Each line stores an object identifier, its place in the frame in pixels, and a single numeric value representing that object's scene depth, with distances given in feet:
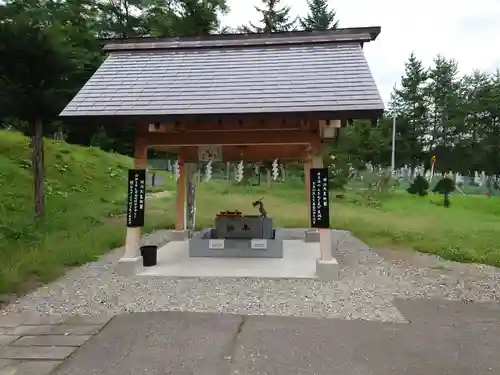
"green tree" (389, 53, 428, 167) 115.24
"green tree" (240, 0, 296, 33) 94.01
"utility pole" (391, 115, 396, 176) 98.80
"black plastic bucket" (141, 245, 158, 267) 23.89
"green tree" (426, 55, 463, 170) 112.57
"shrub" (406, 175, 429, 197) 83.76
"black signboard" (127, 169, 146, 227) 22.26
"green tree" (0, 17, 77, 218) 30.07
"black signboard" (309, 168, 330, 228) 21.17
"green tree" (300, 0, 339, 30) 106.32
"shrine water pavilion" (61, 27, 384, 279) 20.07
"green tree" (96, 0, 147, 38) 91.25
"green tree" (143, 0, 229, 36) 65.51
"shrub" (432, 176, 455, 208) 70.18
